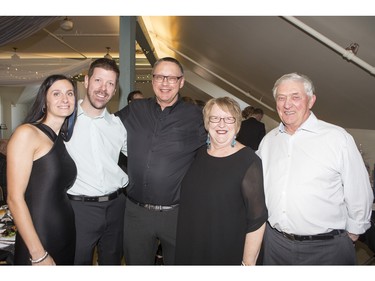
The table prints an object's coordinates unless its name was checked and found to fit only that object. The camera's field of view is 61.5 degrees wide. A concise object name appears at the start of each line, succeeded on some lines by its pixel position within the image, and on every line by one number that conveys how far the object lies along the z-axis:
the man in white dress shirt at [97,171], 1.88
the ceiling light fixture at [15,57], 4.77
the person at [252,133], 5.00
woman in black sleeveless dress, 1.48
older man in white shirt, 1.70
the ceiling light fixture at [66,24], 4.33
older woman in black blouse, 1.60
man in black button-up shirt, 1.98
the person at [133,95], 3.54
